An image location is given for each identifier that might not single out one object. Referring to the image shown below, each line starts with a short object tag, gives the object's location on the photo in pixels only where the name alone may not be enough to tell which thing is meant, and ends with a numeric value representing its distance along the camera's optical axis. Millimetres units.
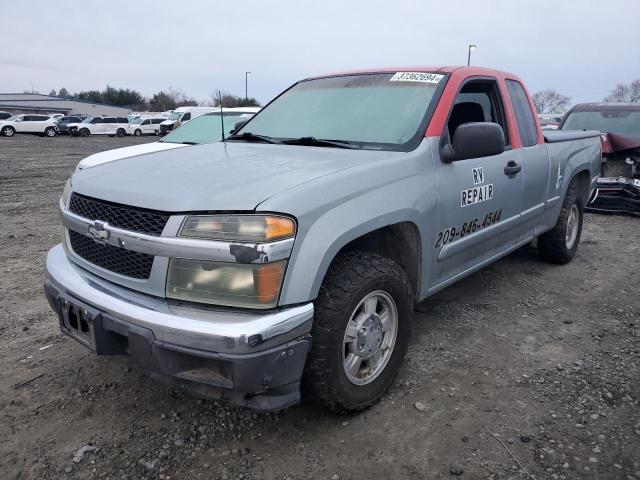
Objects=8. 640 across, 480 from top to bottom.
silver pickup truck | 1995
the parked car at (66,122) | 34438
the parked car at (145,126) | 36812
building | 72312
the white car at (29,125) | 31078
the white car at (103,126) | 35031
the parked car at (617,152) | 7277
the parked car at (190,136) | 6383
